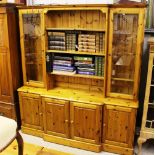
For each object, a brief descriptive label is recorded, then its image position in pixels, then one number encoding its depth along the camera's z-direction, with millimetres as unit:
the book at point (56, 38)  2706
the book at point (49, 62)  2771
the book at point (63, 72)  2753
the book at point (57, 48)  2733
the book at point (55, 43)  2721
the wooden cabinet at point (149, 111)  2262
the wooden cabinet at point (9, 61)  2729
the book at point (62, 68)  2754
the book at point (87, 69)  2683
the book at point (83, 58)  2657
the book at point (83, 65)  2676
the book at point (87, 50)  2598
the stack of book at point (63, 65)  2744
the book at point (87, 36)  2575
